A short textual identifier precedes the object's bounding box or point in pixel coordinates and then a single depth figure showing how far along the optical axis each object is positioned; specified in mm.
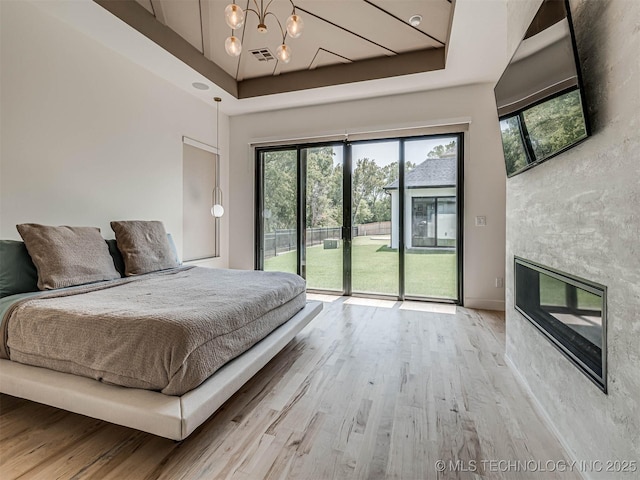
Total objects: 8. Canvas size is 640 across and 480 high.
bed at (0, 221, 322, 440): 1366
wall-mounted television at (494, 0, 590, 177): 1191
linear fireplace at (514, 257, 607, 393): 1168
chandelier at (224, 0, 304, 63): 1968
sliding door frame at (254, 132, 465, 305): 3926
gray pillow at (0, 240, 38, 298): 2018
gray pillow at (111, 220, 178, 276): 2789
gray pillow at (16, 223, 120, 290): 2131
